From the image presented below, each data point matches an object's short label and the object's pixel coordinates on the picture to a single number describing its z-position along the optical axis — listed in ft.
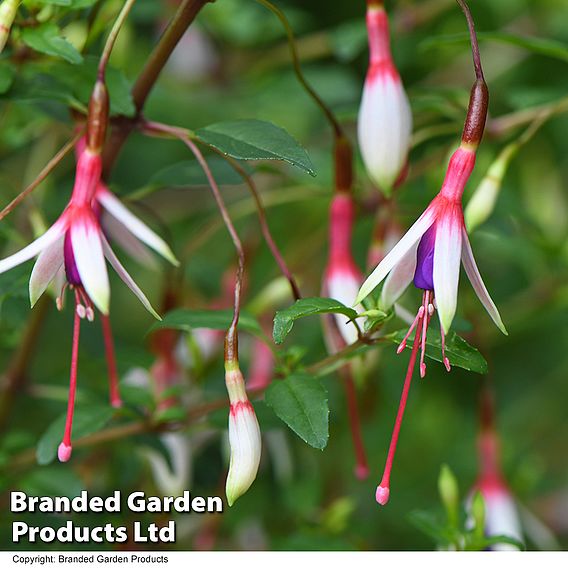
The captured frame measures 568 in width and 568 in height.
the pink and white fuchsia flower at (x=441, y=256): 1.09
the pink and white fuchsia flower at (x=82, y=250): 1.09
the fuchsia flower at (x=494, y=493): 1.34
